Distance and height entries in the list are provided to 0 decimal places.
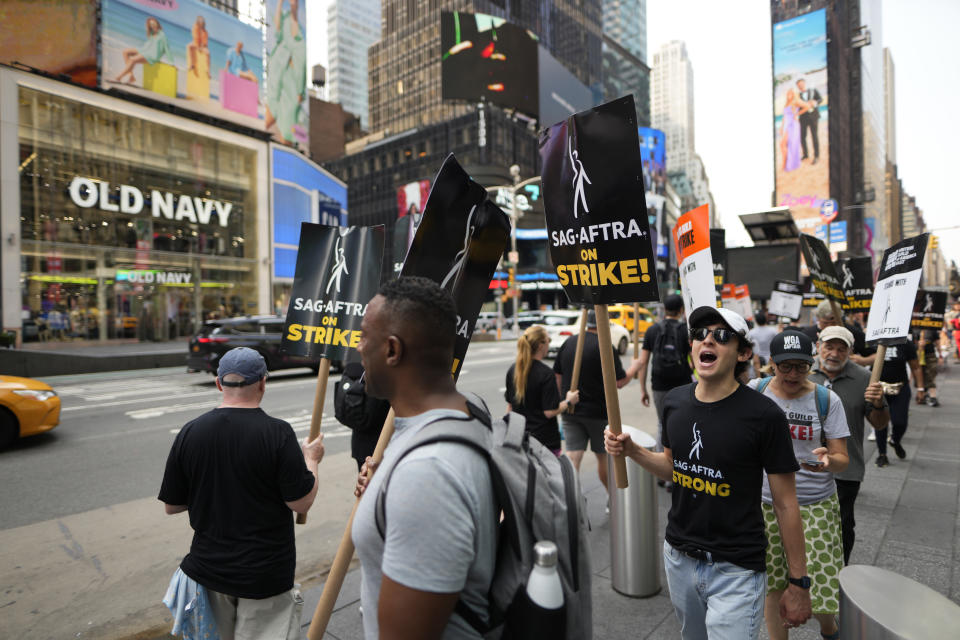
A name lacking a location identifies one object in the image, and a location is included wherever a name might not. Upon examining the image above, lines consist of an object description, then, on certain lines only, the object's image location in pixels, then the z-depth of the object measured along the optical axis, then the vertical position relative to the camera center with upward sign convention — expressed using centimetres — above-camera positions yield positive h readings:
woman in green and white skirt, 293 -77
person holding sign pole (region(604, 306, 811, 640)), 224 -76
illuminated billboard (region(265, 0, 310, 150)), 3575 +1683
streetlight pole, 2967 +598
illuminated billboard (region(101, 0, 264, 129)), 2686 +1416
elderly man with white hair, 367 -54
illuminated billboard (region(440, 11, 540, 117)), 4759 +2295
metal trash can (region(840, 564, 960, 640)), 171 -96
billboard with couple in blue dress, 7050 +2624
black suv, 1436 -45
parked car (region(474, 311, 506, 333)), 3444 -21
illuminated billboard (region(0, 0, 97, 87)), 2381 +1294
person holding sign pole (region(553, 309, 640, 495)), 527 -87
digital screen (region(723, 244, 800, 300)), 1966 +182
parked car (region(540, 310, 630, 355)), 1959 -32
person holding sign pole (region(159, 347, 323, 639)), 246 -82
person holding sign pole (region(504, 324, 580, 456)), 488 -64
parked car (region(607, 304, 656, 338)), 2341 +4
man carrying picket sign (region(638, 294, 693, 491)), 620 -41
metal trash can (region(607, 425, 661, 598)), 374 -148
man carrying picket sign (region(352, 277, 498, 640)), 114 -37
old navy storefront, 2355 +516
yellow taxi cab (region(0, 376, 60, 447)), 762 -115
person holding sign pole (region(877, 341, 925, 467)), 710 -101
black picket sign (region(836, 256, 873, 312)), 725 +45
